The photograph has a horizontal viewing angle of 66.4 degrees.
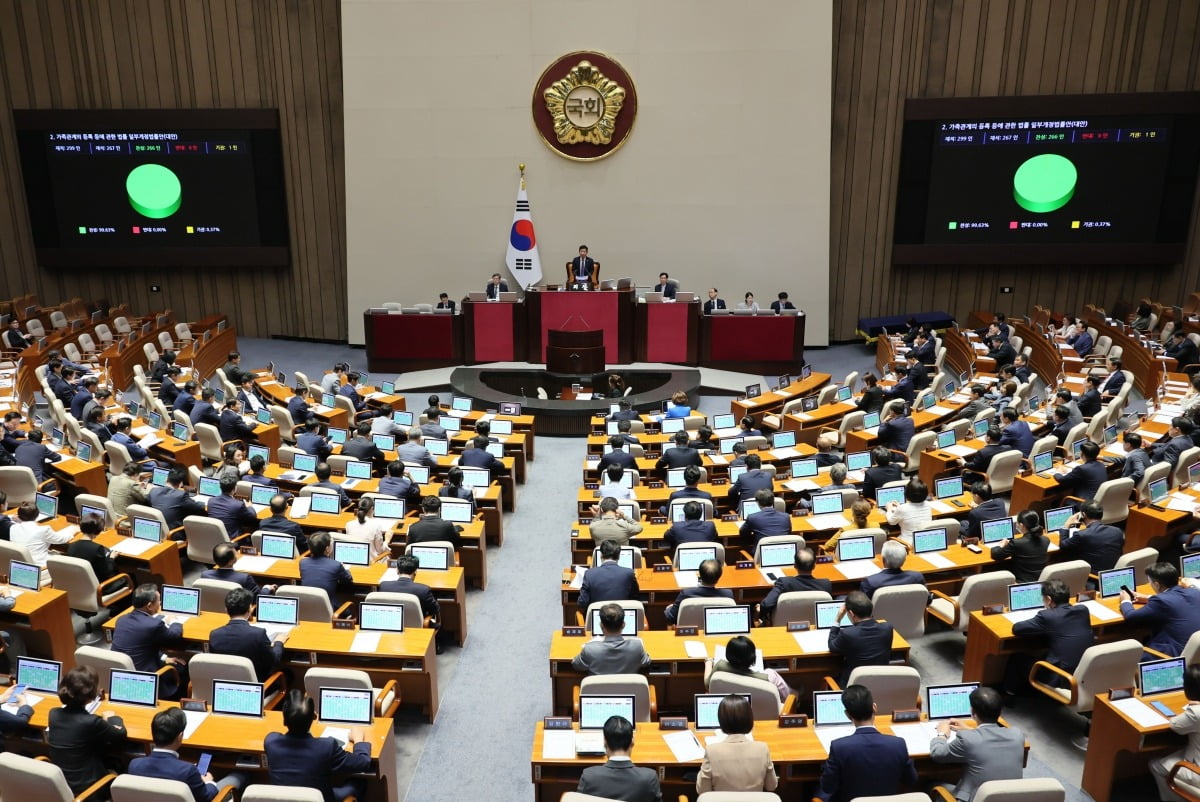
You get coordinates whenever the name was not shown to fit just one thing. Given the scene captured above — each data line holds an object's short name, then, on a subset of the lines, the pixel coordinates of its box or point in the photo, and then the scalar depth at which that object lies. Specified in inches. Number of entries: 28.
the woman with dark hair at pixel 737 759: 191.9
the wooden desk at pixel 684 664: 246.8
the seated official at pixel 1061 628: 251.0
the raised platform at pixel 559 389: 563.2
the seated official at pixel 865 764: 192.9
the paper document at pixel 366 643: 252.2
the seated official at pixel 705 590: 270.8
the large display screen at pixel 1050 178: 705.6
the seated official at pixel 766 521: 321.1
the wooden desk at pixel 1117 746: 215.9
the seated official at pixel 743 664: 222.4
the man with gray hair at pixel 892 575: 276.5
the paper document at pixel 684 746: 205.5
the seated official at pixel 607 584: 277.4
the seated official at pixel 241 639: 246.8
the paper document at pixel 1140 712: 215.3
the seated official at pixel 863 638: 239.5
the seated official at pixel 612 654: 238.7
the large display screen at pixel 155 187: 758.5
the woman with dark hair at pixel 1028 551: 296.5
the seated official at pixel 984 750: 196.7
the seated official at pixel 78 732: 205.6
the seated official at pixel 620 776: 188.1
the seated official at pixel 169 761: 192.7
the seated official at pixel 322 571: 288.4
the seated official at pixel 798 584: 274.5
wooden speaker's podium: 637.9
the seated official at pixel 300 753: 198.8
